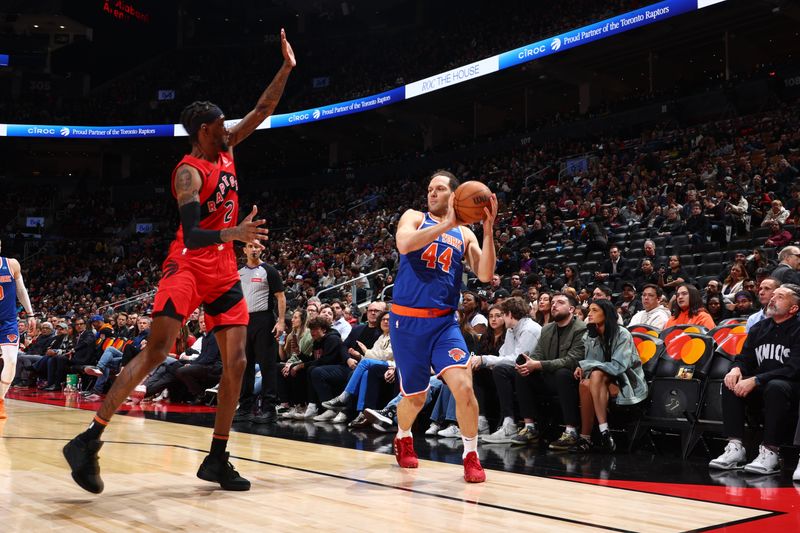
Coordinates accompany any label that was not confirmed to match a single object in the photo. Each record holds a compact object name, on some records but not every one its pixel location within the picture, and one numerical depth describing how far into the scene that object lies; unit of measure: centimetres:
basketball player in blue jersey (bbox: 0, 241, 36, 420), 678
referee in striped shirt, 733
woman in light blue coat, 558
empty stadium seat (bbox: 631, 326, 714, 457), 546
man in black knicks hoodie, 455
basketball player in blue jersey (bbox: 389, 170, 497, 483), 407
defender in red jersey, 329
